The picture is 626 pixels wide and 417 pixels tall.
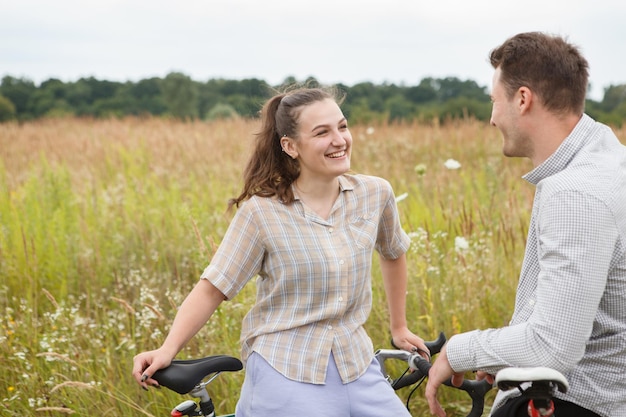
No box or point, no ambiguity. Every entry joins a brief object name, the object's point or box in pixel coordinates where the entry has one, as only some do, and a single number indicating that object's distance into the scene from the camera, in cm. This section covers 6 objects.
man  192
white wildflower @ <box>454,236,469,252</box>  379
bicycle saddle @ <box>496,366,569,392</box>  180
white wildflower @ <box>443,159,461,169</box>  439
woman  242
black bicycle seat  228
